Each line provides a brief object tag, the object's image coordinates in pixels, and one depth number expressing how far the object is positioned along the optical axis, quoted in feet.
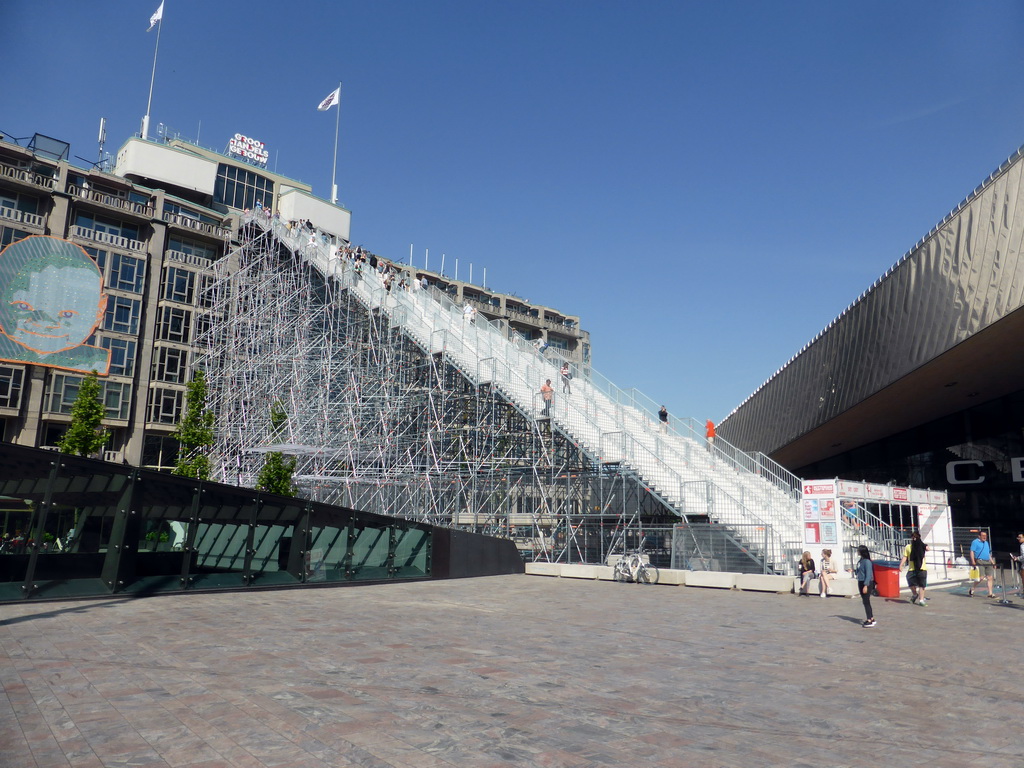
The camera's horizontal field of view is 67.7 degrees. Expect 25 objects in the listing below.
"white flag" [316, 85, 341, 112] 161.48
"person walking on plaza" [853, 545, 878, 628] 42.45
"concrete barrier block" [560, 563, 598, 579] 73.31
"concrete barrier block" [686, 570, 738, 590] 64.59
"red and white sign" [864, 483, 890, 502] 66.90
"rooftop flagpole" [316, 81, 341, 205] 161.48
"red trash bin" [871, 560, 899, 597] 60.13
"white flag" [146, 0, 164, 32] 144.77
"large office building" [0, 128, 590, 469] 123.44
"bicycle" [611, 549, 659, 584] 68.95
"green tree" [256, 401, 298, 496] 95.66
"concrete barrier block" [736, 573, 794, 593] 61.72
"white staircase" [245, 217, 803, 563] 74.74
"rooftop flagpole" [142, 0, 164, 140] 144.77
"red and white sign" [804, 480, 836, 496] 62.80
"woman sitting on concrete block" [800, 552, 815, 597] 59.31
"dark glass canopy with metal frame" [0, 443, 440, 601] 43.47
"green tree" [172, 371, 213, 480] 109.09
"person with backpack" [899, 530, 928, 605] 54.95
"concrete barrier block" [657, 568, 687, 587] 67.77
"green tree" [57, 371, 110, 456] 98.48
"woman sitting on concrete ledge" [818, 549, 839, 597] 58.80
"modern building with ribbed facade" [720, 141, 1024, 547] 62.54
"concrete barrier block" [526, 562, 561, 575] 76.04
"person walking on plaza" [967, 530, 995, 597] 63.47
